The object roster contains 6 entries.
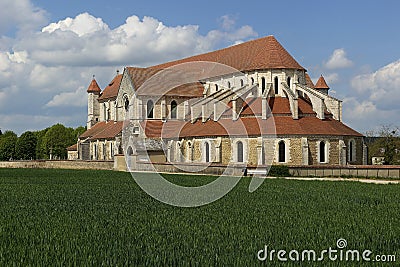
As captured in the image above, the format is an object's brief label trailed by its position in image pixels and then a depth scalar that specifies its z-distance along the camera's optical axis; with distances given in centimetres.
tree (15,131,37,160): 13312
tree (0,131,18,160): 13538
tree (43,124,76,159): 12531
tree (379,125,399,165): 7699
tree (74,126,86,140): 13731
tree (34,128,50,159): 12812
